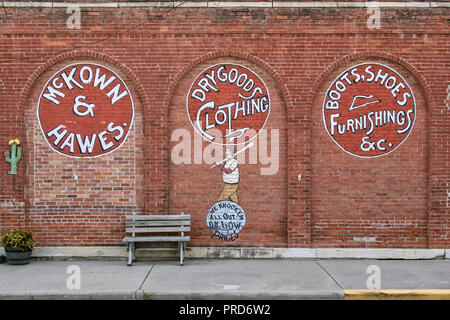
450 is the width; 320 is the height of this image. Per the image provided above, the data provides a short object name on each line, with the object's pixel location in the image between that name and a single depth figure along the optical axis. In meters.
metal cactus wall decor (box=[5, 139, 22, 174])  8.96
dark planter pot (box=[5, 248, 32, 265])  8.45
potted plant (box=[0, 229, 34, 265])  8.41
